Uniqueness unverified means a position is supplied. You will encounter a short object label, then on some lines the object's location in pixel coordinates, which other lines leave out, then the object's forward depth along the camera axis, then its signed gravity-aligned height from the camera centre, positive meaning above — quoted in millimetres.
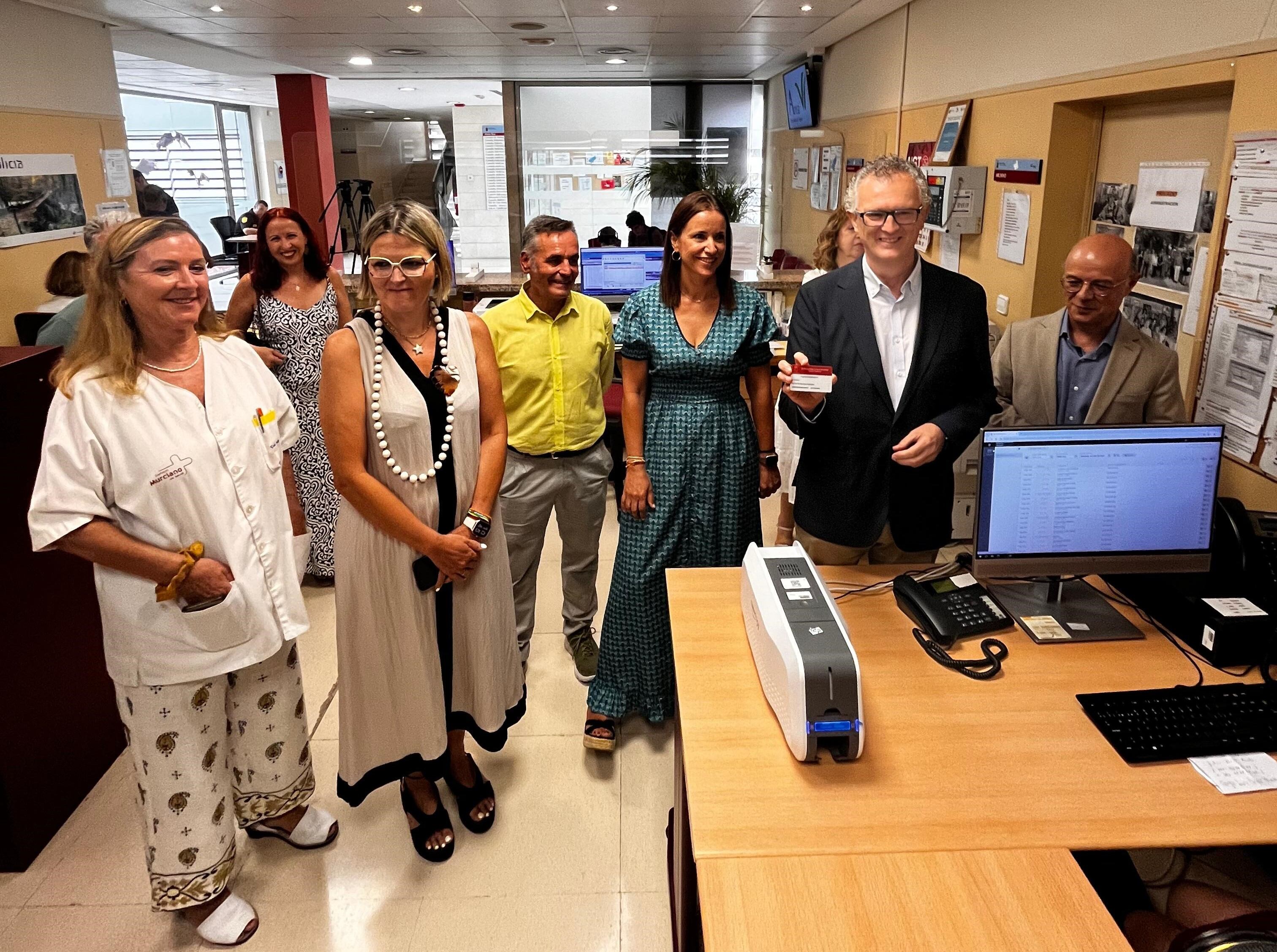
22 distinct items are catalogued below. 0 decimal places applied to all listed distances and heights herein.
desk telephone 1869 -842
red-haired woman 3410 -360
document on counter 1452 -912
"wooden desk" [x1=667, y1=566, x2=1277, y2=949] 1344 -911
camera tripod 10312 +22
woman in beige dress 1981 -720
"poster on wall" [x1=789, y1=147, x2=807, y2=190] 7551 +315
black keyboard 1522 -883
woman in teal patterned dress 2414 -591
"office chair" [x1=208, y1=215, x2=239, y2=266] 11633 -266
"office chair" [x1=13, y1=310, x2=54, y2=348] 4070 -496
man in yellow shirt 2641 -571
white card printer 1474 -755
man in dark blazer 2059 -392
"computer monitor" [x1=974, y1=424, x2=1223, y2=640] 1843 -600
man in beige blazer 2412 -417
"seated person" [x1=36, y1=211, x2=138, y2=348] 2861 -372
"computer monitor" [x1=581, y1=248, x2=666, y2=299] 4988 -339
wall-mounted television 7129 +892
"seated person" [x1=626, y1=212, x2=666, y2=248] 5672 -174
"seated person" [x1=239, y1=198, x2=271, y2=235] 3697 -59
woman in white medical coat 1751 -637
